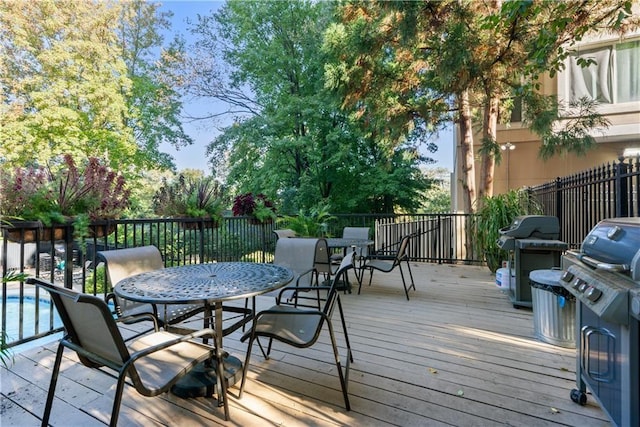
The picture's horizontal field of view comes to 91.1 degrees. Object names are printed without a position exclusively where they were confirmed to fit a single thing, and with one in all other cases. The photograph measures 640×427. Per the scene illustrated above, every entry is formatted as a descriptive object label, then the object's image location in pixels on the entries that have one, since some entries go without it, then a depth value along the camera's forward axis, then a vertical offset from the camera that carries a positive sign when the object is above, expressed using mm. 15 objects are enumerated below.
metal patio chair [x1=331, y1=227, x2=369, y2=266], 5031 -347
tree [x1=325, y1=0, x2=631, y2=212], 5191 +2925
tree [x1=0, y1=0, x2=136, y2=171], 9719 +4457
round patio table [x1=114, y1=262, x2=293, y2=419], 1674 -438
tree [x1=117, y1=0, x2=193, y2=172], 12984 +5728
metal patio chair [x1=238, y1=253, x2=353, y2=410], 1805 -713
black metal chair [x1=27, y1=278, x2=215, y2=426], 1273 -627
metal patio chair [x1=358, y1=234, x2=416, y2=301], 4027 -693
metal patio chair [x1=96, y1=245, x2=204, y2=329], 2295 -453
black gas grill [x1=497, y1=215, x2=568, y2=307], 3490 -411
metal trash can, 2514 -812
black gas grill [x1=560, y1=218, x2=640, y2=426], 1170 -406
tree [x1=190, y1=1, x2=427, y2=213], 10961 +2954
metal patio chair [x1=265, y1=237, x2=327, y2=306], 3164 -423
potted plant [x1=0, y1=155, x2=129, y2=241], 2400 +143
